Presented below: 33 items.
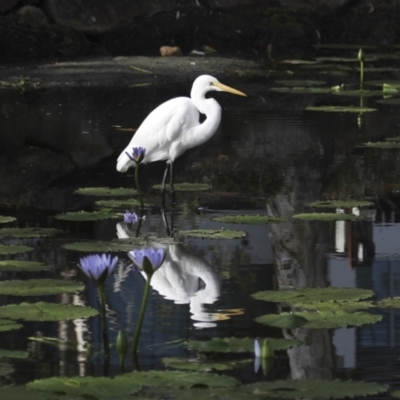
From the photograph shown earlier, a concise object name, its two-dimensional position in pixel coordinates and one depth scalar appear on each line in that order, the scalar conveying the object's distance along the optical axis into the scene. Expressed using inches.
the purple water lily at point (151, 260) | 302.8
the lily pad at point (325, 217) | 525.7
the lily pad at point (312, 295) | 388.8
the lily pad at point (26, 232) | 493.0
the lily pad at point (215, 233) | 492.7
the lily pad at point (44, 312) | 362.6
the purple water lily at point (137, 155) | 535.2
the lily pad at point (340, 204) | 551.5
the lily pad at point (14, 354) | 322.0
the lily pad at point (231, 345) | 329.1
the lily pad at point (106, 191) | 584.8
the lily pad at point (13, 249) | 461.7
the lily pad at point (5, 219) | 519.8
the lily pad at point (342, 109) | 868.0
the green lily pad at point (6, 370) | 306.5
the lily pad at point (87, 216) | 529.0
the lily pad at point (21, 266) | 435.5
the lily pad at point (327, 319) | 357.3
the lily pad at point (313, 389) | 278.8
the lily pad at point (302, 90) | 1003.6
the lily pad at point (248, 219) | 521.3
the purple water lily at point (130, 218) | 539.5
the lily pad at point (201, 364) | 315.9
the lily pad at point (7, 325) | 350.3
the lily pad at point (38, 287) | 398.0
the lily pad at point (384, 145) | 697.6
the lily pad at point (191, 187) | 609.6
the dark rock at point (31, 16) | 1342.3
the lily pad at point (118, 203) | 563.5
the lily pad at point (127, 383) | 283.4
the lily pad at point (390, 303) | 389.1
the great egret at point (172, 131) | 615.8
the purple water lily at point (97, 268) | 299.9
